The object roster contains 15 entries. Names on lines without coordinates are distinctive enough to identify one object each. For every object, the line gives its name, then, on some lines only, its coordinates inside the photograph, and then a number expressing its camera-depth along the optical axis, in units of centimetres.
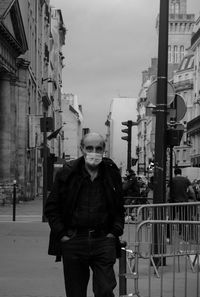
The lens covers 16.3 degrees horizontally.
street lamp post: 1246
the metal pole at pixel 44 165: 2250
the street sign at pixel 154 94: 1283
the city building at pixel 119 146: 19112
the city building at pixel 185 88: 11456
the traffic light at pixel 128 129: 2607
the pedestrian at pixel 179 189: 1789
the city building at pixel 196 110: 9462
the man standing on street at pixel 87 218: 605
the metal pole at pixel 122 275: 723
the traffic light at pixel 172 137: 1284
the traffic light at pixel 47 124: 2312
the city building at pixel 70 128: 14900
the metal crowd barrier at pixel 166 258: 820
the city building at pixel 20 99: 4125
